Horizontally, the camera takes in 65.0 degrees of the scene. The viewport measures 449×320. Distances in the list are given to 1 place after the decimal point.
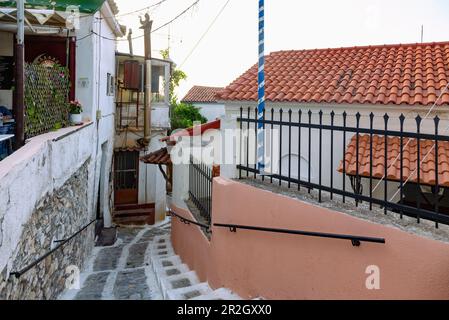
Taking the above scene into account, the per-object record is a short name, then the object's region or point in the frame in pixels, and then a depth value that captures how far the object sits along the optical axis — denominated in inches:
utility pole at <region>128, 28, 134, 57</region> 635.5
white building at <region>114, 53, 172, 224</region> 617.6
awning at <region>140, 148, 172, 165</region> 421.6
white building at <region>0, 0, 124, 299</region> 135.7
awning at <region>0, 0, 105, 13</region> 302.2
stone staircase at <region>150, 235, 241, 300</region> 184.7
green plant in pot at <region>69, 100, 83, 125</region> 320.8
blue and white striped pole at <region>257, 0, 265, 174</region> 186.9
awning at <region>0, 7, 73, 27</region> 273.4
